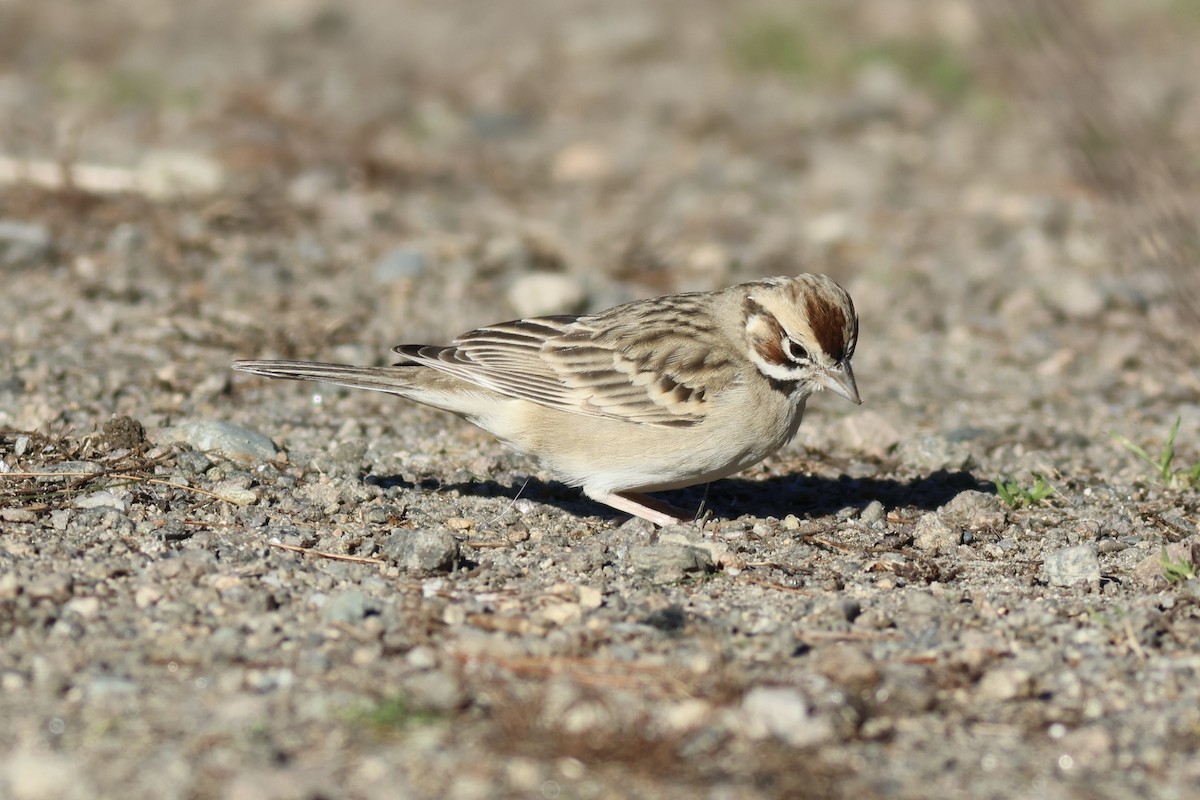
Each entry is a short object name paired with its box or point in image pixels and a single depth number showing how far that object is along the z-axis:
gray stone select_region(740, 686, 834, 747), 7.63
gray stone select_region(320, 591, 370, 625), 8.93
